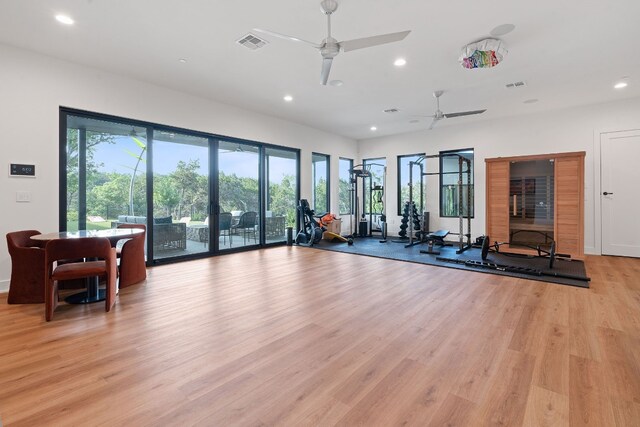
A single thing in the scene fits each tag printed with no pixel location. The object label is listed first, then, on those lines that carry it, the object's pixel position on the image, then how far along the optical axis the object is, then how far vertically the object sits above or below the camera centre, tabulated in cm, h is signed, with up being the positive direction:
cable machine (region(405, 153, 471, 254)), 647 -10
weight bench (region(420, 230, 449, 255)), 634 -59
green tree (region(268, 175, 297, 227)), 763 +39
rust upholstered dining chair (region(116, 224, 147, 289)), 399 -67
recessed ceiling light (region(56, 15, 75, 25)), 331 +219
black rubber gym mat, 450 -88
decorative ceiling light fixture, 370 +202
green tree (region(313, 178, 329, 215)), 892 +48
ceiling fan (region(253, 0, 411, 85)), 292 +174
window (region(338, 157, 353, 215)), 964 +87
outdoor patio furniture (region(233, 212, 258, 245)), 691 -25
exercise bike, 769 -37
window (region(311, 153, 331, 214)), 882 +94
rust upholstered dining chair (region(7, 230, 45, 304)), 338 -68
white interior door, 592 +39
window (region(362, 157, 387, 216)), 963 +87
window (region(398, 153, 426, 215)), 894 +96
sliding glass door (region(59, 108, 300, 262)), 468 +56
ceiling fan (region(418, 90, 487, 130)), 567 +197
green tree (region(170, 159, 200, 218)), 584 +68
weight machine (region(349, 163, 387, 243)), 927 +46
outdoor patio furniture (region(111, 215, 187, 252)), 550 -37
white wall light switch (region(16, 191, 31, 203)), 402 +25
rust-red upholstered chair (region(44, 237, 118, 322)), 292 -55
